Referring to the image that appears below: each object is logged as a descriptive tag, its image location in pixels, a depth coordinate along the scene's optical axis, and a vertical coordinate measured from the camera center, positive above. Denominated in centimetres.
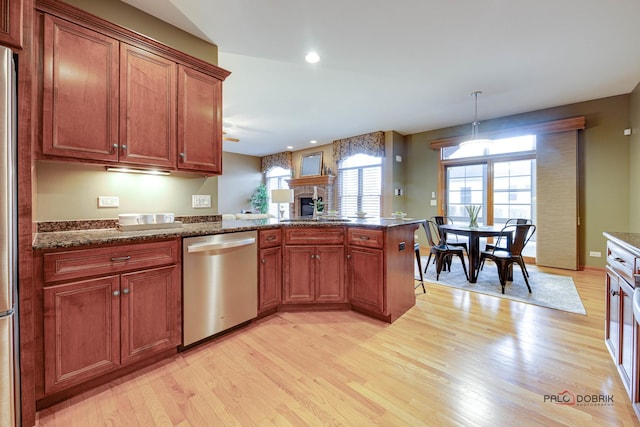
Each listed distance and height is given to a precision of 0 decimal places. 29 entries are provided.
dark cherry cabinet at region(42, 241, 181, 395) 137 -60
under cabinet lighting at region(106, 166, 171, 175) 201 +34
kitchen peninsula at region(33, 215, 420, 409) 138 -53
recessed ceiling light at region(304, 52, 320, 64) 287 +177
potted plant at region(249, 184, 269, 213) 896 +42
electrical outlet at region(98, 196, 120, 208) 202 +8
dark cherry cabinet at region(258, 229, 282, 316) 238 -56
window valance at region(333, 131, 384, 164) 596 +165
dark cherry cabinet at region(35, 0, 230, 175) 162 +85
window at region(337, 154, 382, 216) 628 +72
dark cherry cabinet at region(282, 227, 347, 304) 256 -53
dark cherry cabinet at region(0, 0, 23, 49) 105 +78
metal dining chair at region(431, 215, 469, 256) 391 -27
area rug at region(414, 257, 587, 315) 287 -98
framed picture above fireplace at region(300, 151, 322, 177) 742 +143
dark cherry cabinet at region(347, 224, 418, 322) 236 -56
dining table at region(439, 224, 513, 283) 349 -36
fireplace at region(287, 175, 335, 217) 702 +59
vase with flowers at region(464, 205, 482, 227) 394 -5
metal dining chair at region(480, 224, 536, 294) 311 -55
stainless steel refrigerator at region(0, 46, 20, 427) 103 -9
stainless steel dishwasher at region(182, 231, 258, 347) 188 -57
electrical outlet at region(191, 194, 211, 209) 254 +11
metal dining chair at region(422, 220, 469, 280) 379 -58
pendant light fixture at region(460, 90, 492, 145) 386 +165
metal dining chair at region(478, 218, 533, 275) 380 -34
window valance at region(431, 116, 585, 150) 414 +148
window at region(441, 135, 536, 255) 477 +65
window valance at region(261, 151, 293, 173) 820 +171
